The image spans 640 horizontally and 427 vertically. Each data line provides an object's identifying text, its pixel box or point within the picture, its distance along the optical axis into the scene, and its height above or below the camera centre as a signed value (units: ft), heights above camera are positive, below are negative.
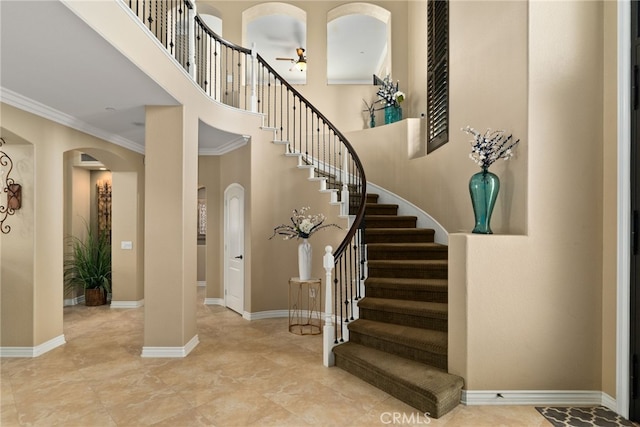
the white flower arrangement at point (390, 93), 21.89 +6.90
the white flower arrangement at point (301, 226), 17.11 -0.73
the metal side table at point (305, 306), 17.71 -4.86
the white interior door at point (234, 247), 20.38 -2.01
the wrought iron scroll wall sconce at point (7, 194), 14.07 +0.64
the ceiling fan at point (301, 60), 24.49 +9.79
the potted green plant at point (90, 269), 21.54 -3.31
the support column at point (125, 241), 21.36 -1.68
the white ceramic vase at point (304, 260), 16.88 -2.18
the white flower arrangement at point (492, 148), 10.65 +1.79
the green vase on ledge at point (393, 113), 21.84 +5.61
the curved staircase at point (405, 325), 10.00 -3.77
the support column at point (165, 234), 13.71 -0.83
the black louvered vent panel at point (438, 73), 16.26 +6.27
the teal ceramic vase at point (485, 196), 10.64 +0.41
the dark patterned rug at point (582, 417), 8.99 -5.06
